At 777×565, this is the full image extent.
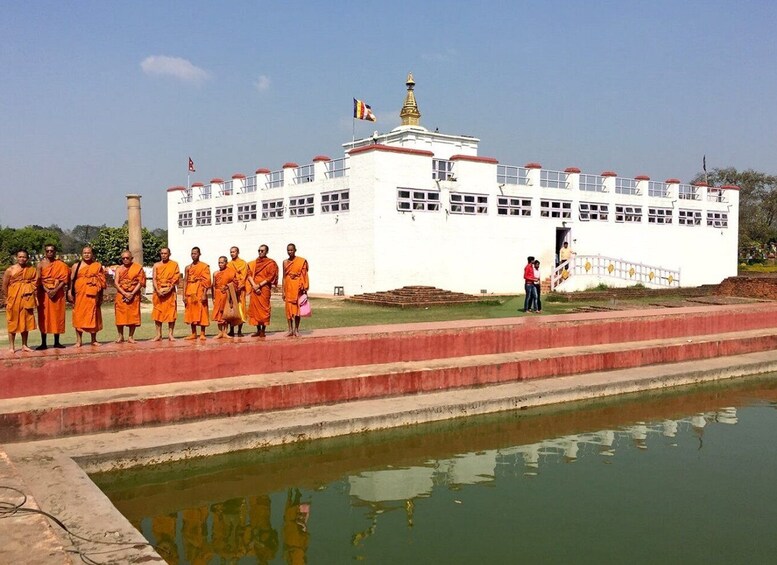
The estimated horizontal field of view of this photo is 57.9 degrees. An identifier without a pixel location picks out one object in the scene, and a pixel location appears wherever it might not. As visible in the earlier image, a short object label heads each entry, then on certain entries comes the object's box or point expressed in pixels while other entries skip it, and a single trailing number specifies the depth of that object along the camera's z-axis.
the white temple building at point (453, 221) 19.05
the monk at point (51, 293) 7.82
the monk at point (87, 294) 7.98
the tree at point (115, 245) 40.84
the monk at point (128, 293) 8.26
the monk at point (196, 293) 8.63
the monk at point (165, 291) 8.47
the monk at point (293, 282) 9.03
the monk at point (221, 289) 8.94
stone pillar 22.84
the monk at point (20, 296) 7.51
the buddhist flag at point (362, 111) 21.50
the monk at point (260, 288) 8.98
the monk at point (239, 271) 9.08
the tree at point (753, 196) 51.42
